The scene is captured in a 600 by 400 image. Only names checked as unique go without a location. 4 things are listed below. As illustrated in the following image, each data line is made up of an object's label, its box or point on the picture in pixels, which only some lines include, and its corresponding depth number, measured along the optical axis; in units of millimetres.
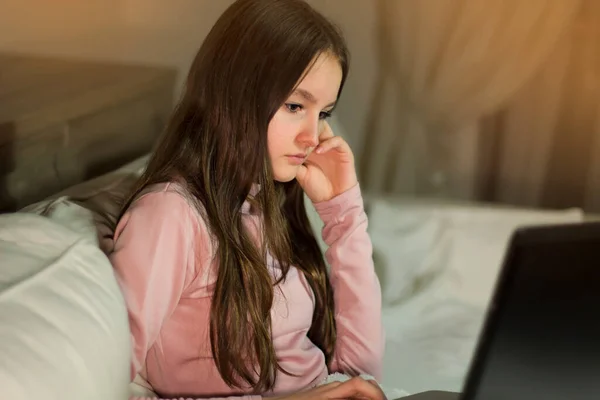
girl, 1572
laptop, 1236
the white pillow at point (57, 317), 1365
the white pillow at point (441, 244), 2144
